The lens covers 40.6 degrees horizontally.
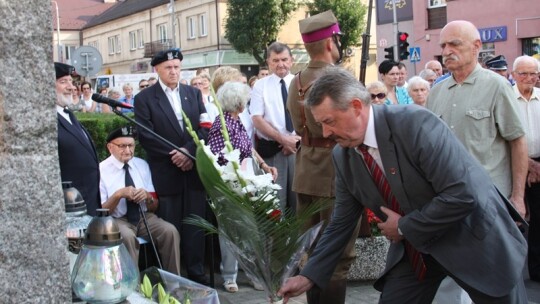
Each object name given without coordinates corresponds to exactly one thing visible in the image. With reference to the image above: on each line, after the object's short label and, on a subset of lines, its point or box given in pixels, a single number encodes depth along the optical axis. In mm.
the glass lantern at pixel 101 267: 2672
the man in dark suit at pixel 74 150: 5105
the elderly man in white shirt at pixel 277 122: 6812
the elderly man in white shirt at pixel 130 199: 6027
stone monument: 1840
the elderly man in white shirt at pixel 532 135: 6641
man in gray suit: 3162
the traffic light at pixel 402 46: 21641
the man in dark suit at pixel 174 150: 6309
